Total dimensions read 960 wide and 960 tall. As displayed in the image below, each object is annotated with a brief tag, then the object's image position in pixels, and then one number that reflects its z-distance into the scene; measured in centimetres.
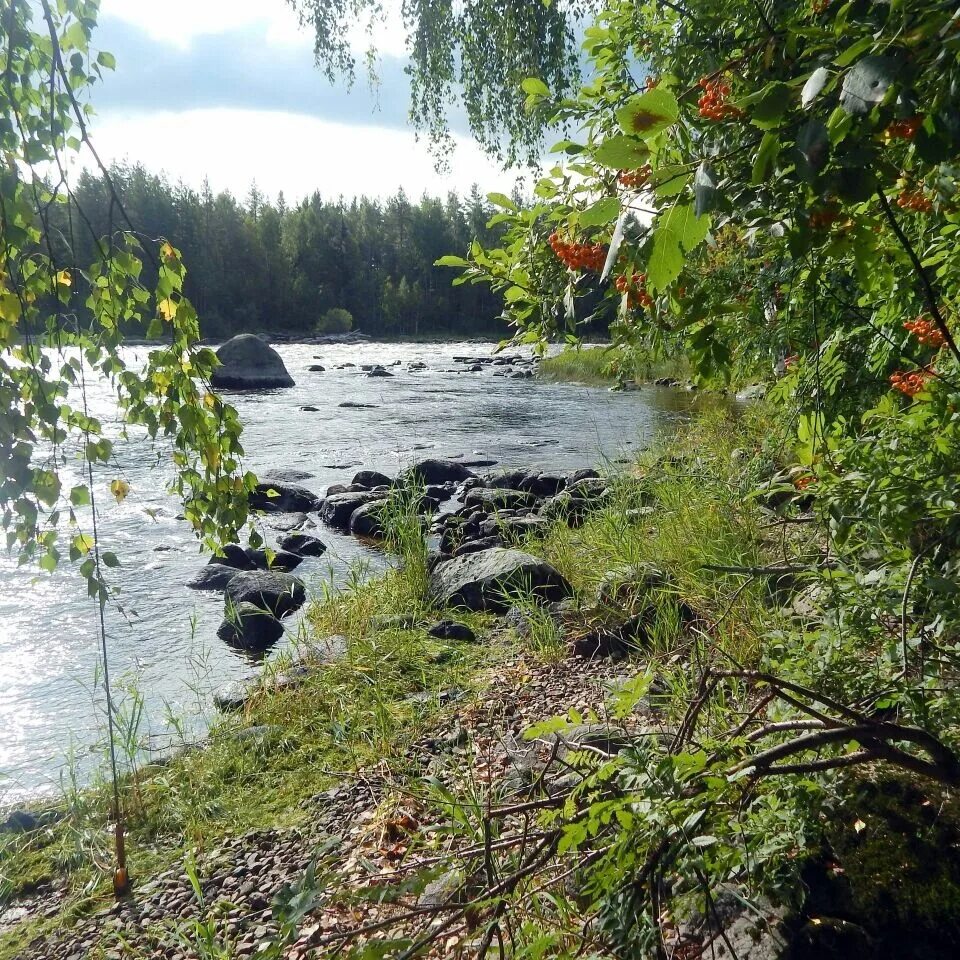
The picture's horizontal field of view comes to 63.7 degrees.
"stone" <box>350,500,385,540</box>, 792
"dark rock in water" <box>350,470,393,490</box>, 1011
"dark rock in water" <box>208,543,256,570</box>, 725
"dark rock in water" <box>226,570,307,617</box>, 599
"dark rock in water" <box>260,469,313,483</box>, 1041
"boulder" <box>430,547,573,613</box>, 507
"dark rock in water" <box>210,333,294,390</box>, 2206
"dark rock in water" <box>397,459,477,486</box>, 1034
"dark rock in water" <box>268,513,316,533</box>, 847
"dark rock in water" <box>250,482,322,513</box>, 932
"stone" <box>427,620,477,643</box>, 489
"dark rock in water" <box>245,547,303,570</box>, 725
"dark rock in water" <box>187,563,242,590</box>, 668
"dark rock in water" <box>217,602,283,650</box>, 547
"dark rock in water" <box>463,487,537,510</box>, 855
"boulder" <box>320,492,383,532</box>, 877
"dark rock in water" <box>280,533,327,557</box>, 774
